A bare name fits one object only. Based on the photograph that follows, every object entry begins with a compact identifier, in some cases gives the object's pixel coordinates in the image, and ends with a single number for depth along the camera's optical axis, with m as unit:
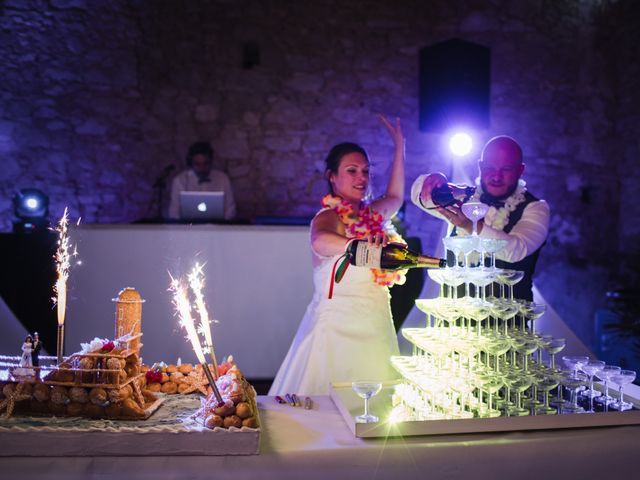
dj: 5.68
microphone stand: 6.23
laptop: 4.27
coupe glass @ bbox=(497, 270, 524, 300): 1.76
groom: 2.51
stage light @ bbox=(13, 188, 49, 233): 5.30
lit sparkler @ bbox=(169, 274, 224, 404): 1.50
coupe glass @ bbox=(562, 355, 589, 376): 1.79
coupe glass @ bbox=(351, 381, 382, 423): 1.57
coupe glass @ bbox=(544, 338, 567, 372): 1.74
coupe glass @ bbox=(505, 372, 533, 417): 1.62
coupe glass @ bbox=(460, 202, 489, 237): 1.87
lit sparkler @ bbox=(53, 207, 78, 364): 1.64
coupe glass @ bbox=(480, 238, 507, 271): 1.76
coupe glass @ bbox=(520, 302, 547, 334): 1.78
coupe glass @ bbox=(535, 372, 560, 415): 1.67
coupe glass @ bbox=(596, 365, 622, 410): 1.70
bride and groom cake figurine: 1.55
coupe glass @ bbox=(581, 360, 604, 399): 1.73
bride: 2.60
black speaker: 6.22
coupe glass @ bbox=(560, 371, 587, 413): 1.68
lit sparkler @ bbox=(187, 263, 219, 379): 1.59
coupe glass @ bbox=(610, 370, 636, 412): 1.68
